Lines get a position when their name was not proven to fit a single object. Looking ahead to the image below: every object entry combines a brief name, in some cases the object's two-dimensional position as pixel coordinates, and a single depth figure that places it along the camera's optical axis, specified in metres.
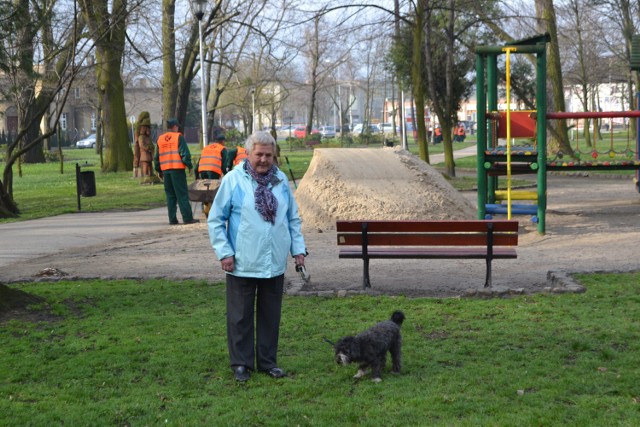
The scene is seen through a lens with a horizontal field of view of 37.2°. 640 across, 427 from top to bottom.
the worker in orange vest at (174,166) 16.08
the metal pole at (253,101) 63.62
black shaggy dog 5.97
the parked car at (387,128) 84.31
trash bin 23.34
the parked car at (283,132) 97.57
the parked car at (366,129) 66.68
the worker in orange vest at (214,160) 17.41
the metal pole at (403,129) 44.67
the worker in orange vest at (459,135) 68.42
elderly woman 6.19
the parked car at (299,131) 83.68
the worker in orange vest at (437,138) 68.38
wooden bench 9.42
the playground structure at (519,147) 14.42
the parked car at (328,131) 78.46
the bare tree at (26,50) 16.34
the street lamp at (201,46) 25.51
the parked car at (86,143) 78.62
